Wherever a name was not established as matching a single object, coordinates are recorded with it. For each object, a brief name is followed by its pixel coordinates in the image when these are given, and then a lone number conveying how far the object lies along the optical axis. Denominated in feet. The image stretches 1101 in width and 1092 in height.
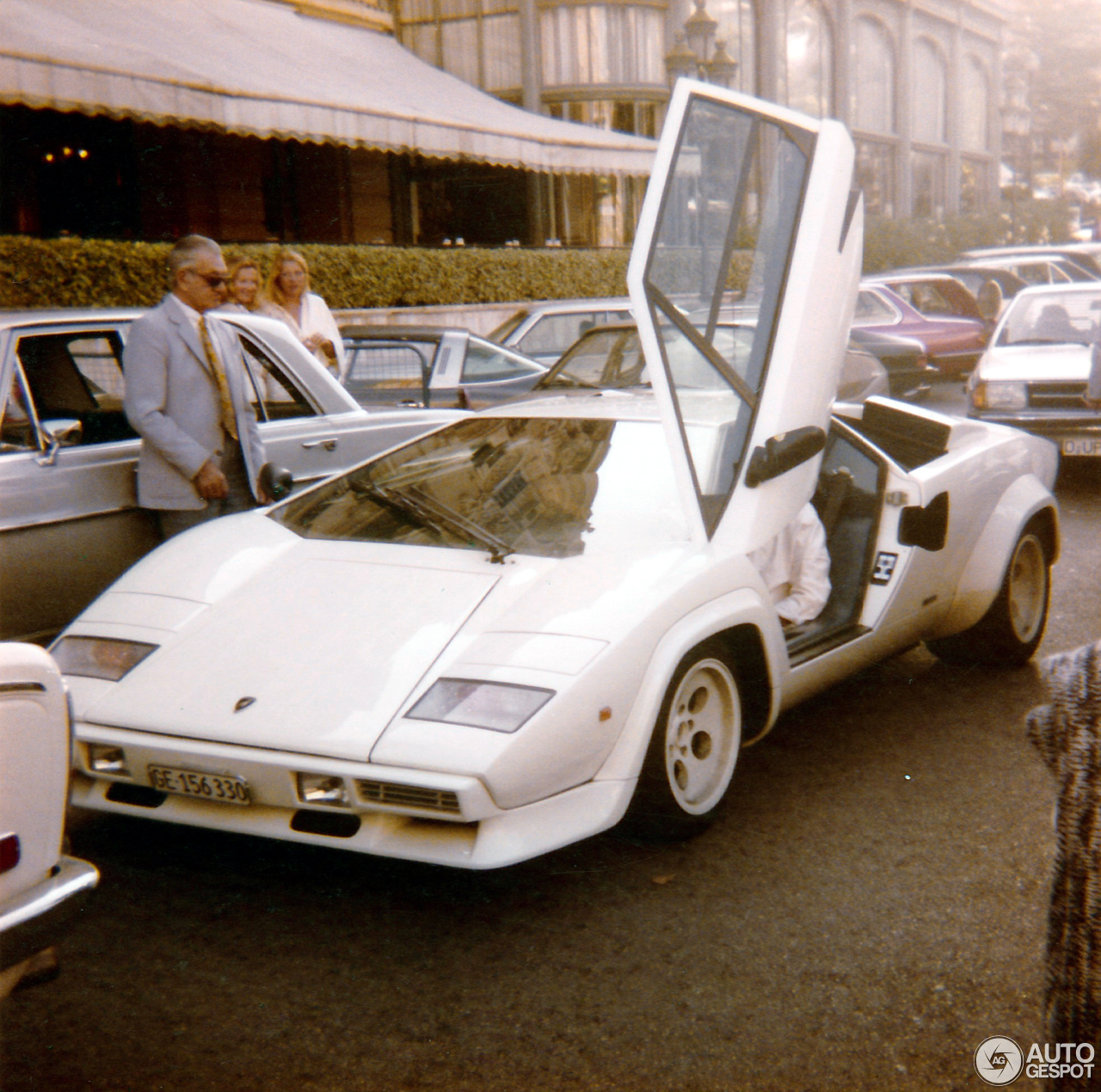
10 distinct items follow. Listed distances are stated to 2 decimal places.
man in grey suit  16.85
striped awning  37.52
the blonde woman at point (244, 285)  23.76
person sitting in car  14.83
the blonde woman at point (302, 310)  24.94
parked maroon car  51.44
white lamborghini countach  10.48
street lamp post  45.62
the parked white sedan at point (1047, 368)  32.81
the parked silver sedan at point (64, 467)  16.20
